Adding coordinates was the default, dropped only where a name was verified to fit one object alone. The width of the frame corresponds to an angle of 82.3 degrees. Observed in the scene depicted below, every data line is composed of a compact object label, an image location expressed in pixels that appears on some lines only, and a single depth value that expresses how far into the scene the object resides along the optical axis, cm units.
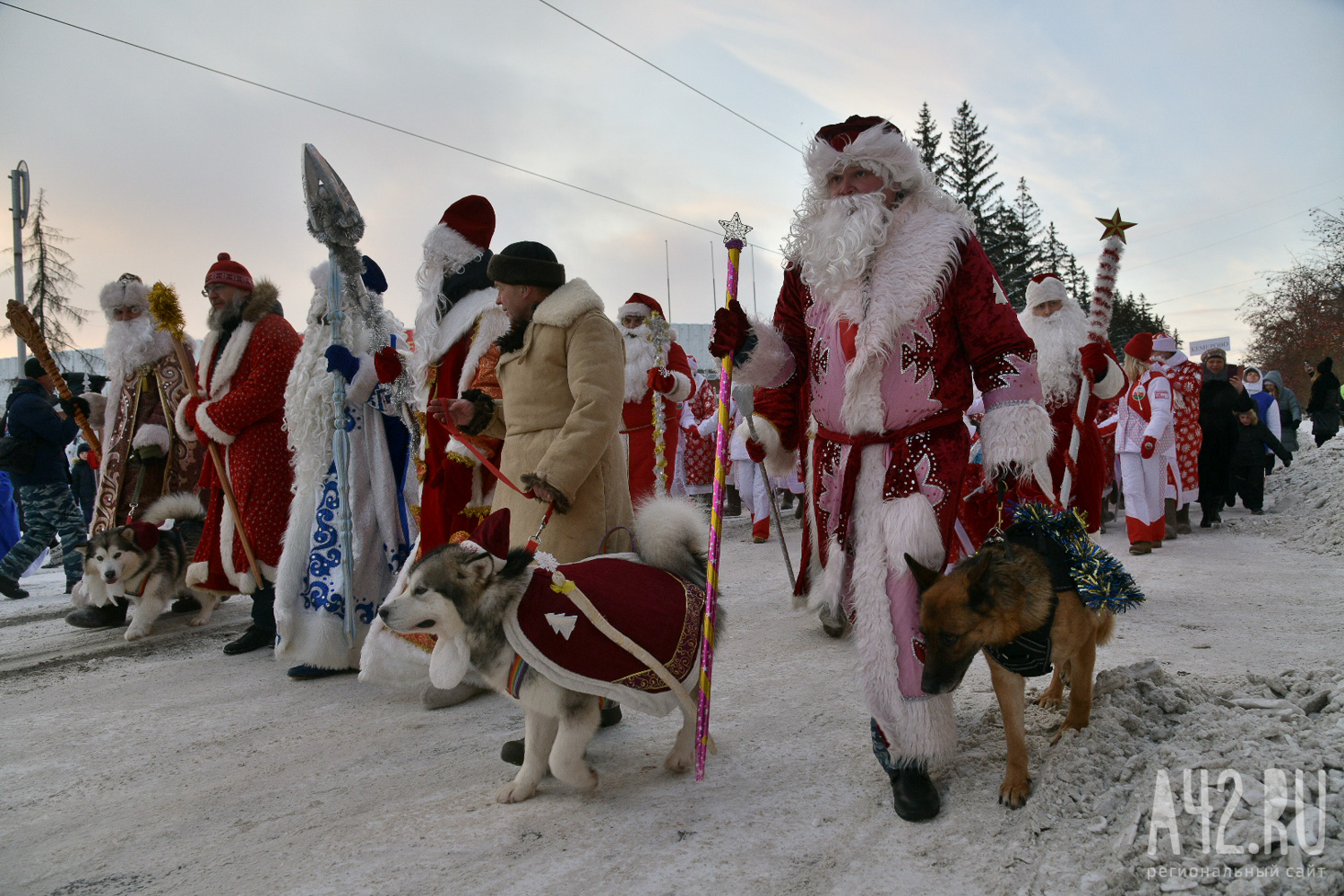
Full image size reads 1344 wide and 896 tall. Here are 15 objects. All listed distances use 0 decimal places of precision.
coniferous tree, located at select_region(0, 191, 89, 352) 1731
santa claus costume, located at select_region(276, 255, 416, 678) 445
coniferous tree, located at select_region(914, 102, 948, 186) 3416
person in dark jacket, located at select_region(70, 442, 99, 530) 832
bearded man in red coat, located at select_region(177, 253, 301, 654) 486
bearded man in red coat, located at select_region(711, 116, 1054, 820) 255
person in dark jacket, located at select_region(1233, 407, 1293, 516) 982
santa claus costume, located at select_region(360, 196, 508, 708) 397
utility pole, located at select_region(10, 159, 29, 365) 1425
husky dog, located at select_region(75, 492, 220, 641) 577
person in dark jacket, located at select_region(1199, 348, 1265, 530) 937
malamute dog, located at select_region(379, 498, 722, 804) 260
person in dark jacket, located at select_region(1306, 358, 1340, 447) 1262
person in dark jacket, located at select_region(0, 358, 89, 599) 709
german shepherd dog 246
